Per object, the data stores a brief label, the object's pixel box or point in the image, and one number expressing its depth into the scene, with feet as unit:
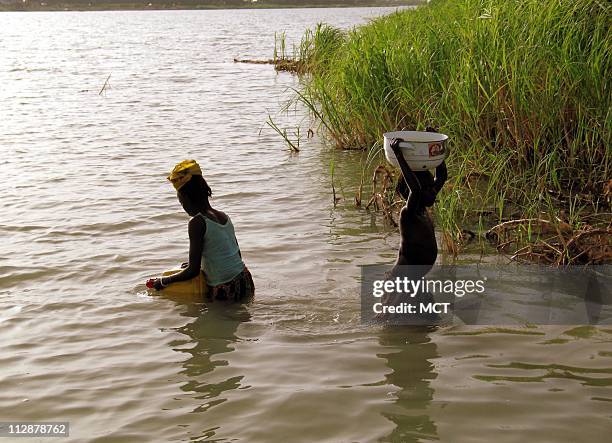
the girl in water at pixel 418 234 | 13.79
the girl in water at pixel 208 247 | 15.10
